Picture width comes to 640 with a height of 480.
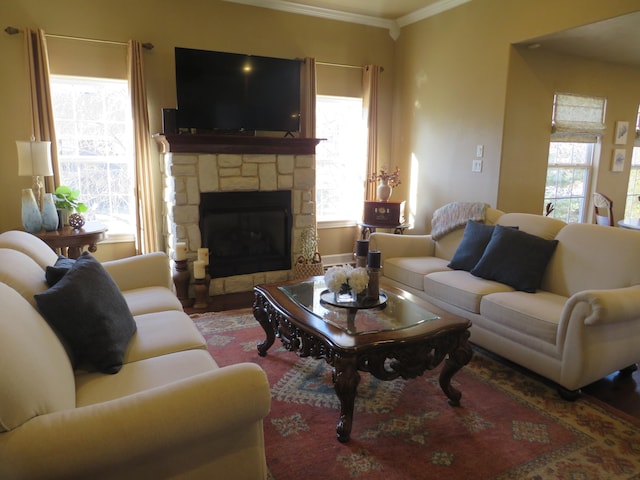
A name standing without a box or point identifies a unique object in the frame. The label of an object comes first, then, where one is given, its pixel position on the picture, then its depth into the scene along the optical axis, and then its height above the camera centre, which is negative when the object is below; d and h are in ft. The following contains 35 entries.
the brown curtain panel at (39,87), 12.25 +2.09
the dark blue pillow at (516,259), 9.82 -2.06
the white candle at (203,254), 13.32 -2.70
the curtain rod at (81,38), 12.11 +3.61
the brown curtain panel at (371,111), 16.87 +2.12
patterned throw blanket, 12.31 -1.39
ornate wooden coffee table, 6.59 -2.67
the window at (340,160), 17.25 +0.25
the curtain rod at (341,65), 16.34 +3.78
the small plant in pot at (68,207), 11.79 -1.19
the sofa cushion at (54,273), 6.36 -1.59
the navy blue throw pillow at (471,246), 11.12 -1.99
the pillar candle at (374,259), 8.12 -1.71
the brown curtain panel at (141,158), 13.27 +0.18
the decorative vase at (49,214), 11.32 -1.31
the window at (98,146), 13.47 +0.55
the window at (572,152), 15.05 +0.63
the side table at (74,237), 10.89 -1.86
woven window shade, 14.78 +1.77
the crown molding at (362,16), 14.94 +5.48
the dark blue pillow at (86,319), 5.58 -2.04
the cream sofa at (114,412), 3.82 -2.41
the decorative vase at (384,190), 16.26 -0.86
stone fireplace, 13.41 -1.04
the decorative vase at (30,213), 11.09 -1.26
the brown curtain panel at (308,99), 15.74 +2.39
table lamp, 11.03 +0.10
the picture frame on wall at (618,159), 17.37 +0.40
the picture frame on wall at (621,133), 17.12 +1.42
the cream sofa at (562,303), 7.61 -2.71
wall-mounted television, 13.55 +2.33
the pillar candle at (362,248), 8.83 -1.63
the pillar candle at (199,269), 13.04 -3.08
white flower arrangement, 7.93 -2.03
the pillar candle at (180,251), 13.05 -2.55
